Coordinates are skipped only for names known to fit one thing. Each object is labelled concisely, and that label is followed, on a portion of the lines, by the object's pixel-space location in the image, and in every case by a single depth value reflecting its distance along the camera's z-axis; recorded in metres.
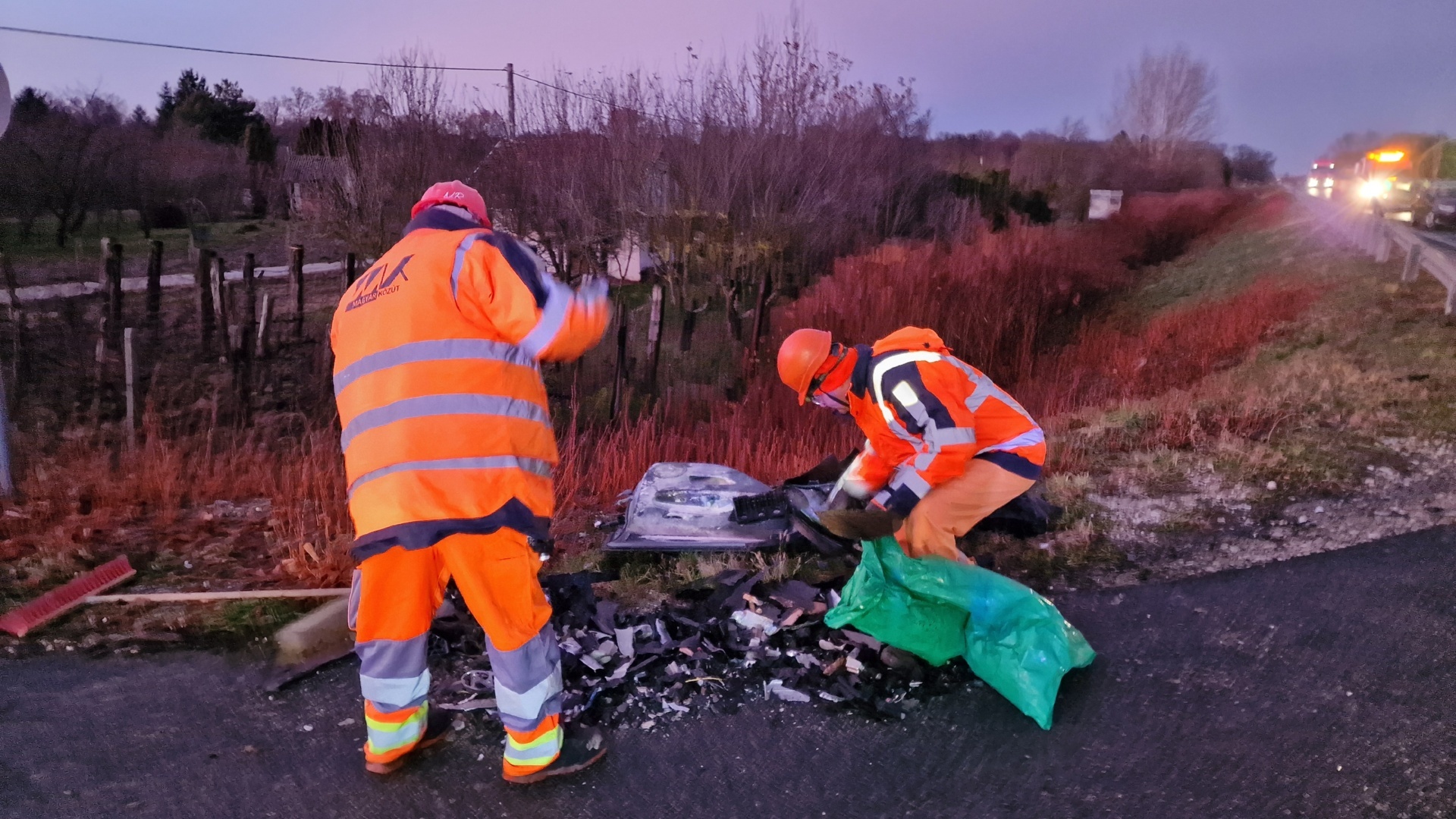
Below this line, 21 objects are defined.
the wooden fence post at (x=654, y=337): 10.80
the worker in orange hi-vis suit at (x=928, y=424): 4.04
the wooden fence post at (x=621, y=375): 9.95
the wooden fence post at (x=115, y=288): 10.27
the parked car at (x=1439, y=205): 20.30
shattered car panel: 4.55
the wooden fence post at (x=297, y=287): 10.77
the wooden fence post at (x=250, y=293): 9.83
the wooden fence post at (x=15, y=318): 9.53
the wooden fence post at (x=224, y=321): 10.01
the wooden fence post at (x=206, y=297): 10.90
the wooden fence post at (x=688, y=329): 13.05
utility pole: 14.75
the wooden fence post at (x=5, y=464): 5.72
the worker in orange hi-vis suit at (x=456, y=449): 2.70
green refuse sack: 3.28
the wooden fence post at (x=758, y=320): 11.14
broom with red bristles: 3.99
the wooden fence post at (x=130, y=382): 7.93
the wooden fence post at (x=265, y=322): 10.59
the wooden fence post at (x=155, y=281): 10.92
